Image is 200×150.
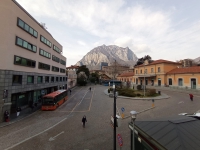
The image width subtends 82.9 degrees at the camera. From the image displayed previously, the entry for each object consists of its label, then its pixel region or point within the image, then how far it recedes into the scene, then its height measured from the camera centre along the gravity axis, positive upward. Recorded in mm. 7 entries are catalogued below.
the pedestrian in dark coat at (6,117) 15771 -5427
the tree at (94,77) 88500 +1689
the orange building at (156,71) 46625 +3958
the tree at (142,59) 78875 +14629
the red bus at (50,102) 20909 -4354
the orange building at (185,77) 35812 +1086
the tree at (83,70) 82062 +6696
